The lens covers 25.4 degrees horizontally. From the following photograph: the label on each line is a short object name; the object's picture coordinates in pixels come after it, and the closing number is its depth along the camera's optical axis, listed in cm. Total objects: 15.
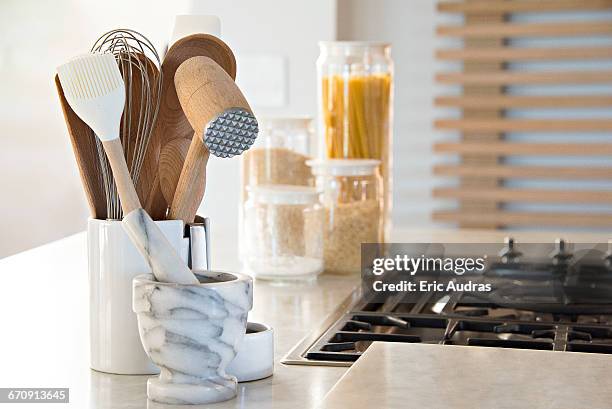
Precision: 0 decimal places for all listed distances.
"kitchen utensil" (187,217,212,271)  119
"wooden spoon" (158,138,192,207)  119
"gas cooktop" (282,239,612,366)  128
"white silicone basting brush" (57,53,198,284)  105
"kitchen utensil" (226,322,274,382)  116
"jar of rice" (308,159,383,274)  171
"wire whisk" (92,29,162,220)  117
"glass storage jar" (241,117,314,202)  178
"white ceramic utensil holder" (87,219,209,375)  116
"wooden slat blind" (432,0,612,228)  362
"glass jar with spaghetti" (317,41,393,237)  180
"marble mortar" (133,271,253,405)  107
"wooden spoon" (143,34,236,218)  119
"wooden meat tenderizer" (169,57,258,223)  105
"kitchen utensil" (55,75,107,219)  115
